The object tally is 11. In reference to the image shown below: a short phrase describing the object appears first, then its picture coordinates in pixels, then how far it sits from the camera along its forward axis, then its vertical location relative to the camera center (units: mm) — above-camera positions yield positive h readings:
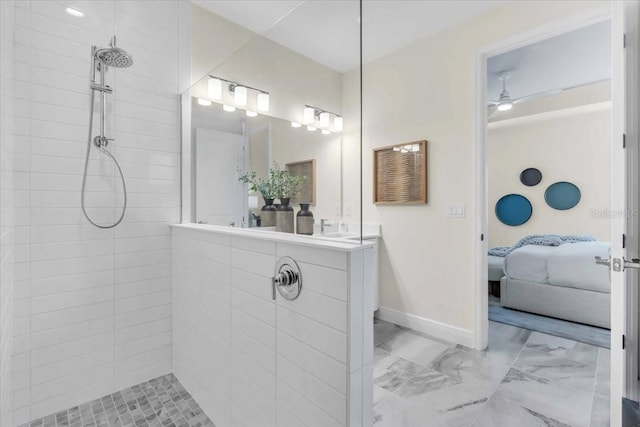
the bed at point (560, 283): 2744 -674
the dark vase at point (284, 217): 1339 -15
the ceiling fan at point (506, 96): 3654 +1651
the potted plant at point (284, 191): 1363 +107
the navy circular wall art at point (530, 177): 4957 +617
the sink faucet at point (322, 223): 1342 -42
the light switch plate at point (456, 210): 2467 +32
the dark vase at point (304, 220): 1312 -28
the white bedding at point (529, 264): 3059 -519
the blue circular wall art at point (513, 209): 5078 +83
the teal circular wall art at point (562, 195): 4605 +290
